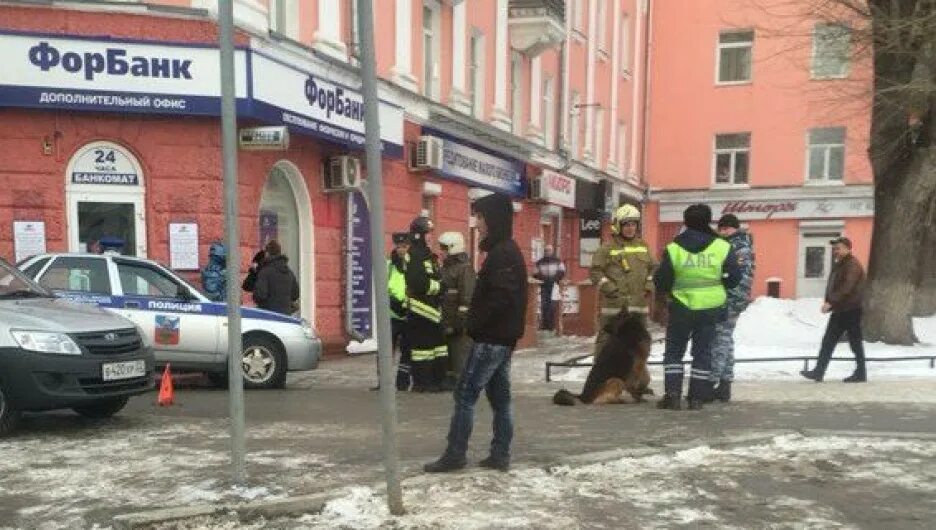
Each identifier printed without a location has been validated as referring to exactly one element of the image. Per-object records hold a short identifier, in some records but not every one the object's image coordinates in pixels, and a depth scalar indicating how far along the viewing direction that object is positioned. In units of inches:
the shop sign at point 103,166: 465.1
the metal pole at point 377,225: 174.7
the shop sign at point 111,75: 443.5
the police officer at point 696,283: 305.3
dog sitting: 332.2
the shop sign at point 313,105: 472.7
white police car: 368.8
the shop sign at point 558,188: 892.0
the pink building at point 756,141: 1198.9
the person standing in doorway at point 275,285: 448.8
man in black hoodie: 214.7
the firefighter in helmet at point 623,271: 330.3
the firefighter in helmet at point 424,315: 377.7
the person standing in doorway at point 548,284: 781.3
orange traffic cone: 347.9
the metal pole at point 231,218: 189.0
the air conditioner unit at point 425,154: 637.5
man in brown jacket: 390.9
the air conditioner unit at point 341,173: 556.7
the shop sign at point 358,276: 583.8
